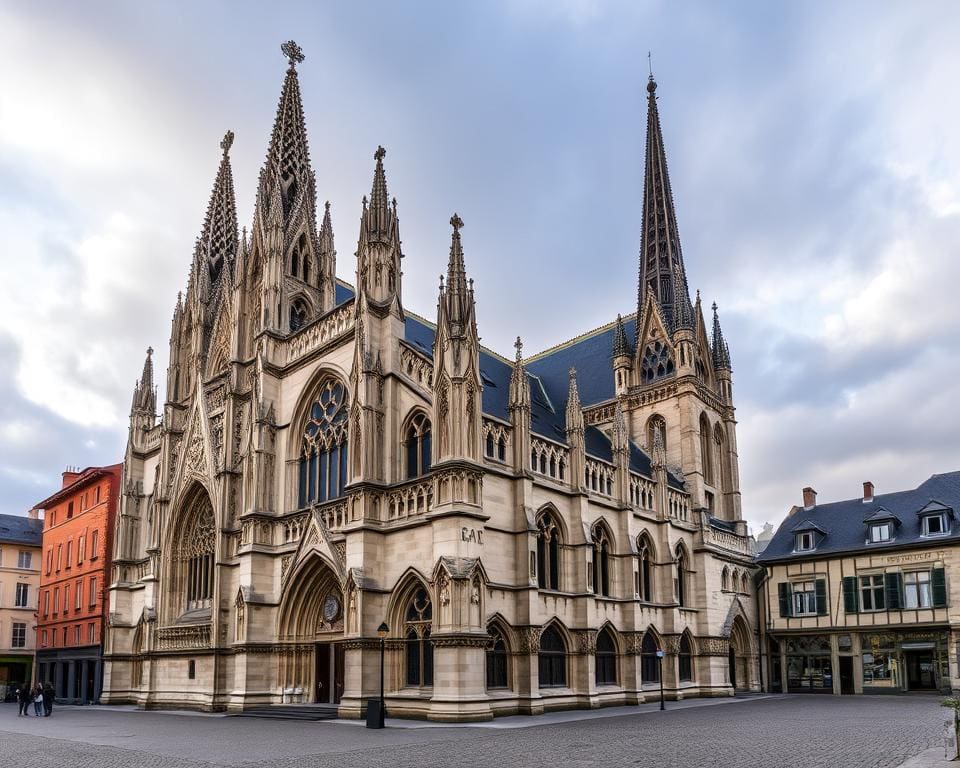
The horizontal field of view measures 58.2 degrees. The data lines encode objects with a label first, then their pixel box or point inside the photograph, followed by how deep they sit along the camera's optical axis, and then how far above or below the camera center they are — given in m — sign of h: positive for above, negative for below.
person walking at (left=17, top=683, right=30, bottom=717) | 37.41 -4.95
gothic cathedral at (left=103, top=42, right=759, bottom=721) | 28.22 +3.08
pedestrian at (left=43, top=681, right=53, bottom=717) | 35.12 -4.63
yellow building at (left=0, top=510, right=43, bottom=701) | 65.44 -1.29
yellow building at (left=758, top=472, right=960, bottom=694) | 40.25 -0.93
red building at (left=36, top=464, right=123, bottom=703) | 51.25 -0.02
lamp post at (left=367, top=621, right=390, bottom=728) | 23.93 -3.62
